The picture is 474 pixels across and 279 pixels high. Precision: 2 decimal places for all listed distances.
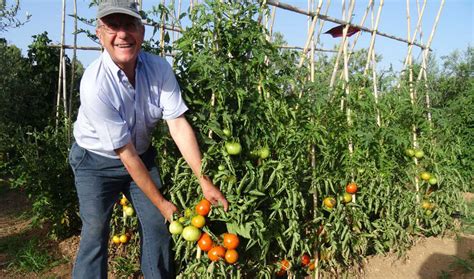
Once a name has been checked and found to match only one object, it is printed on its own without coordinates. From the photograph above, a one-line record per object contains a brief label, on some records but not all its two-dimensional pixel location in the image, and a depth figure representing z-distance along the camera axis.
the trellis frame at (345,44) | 2.62
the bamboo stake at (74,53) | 3.50
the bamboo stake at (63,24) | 3.79
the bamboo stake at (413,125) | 3.30
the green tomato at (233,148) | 2.09
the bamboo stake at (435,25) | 3.97
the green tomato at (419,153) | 3.22
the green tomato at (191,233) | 1.99
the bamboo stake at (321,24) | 2.83
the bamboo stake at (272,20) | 2.53
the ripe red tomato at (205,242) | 2.05
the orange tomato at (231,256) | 2.05
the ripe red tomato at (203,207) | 2.03
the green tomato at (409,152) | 3.22
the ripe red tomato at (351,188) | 2.73
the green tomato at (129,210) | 2.61
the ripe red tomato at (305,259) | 2.61
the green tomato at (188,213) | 2.08
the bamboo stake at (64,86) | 3.68
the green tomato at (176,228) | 2.03
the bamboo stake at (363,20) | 3.28
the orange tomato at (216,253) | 2.05
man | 1.80
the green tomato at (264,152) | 2.23
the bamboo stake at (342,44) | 2.86
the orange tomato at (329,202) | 2.64
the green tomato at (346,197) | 2.74
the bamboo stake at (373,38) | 3.36
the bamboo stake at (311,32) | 2.68
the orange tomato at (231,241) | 2.03
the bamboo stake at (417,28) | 3.87
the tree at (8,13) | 5.21
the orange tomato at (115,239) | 2.77
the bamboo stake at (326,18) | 2.45
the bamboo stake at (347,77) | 2.87
